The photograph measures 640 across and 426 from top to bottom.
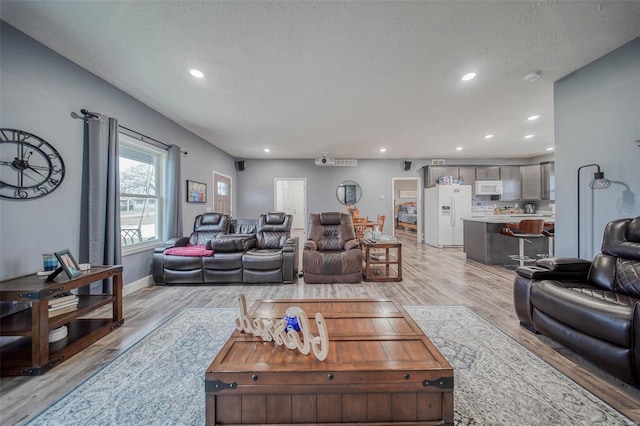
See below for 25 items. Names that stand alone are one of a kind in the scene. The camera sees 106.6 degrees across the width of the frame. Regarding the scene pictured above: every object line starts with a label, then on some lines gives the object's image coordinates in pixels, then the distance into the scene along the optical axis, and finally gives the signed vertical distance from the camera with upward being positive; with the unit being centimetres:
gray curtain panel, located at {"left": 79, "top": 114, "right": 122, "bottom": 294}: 256 +18
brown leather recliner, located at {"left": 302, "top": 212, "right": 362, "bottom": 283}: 360 -72
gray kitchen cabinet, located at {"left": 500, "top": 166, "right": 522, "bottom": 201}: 693 +97
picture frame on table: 189 -40
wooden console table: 161 -80
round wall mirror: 733 +73
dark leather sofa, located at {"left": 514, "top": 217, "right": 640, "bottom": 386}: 144 -60
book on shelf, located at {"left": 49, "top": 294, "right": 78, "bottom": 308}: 187 -70
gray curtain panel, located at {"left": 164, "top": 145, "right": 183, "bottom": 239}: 399 +31
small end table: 373 -72
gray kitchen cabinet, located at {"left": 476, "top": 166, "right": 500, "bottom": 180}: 698 +127
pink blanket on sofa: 357 -55
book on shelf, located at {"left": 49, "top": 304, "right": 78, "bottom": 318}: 184 -77
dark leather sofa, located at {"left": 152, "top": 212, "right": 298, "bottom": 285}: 356 -74
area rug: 128 -107
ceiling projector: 689 +160
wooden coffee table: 109 -81
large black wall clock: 196 +43
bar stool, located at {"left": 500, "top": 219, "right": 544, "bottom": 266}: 400 -26
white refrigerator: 653 +13
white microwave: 686 +84
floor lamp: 237 +36
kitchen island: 462 -58
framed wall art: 466 +48
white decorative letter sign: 118 -65
